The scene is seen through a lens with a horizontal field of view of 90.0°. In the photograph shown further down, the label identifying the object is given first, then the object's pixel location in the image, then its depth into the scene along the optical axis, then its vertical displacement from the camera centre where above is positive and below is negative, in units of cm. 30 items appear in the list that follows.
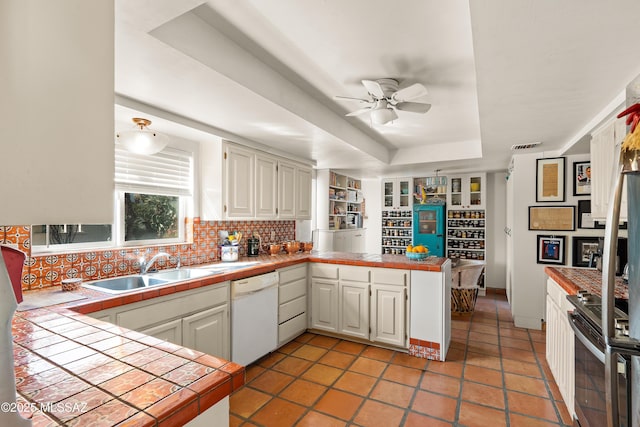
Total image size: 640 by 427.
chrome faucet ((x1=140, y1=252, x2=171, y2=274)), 262 -42
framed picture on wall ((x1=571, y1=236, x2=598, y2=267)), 360 -40
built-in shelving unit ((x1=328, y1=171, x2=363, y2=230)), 550 +22
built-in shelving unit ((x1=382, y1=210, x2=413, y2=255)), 647 -36
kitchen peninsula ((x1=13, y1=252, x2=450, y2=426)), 78 -47
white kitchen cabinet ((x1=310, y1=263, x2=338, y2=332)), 350 -93
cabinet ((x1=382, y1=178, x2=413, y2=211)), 639 +41
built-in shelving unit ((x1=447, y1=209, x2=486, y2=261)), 571 -36
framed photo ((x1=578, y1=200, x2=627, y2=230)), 360 -2
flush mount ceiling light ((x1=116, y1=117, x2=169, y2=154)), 236 +54
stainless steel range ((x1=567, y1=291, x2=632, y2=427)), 102 -61
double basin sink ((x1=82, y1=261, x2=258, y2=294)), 234 -52
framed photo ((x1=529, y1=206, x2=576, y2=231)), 372 -4
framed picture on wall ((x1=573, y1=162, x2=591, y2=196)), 362 +41
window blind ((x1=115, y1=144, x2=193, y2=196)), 266 +37
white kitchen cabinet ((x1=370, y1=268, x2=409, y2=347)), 314 -92
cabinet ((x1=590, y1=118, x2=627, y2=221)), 221 +40
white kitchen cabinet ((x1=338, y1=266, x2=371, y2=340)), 332 -92
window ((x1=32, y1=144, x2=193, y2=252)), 232 +5
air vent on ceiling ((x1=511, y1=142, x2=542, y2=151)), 336 +75
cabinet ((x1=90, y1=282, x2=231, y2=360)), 195 -72
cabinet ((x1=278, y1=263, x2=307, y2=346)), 324 -95
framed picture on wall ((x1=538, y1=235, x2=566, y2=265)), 377 -42
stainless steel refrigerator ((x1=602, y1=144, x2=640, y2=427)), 96 -25
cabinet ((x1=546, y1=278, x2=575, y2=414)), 204 -92
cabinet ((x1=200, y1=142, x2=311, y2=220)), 314 +32
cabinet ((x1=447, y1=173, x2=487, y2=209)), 565 +41
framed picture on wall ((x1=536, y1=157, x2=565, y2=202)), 376 +42
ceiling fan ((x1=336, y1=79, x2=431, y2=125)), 224 +85
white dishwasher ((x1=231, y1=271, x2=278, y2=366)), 271 -94
